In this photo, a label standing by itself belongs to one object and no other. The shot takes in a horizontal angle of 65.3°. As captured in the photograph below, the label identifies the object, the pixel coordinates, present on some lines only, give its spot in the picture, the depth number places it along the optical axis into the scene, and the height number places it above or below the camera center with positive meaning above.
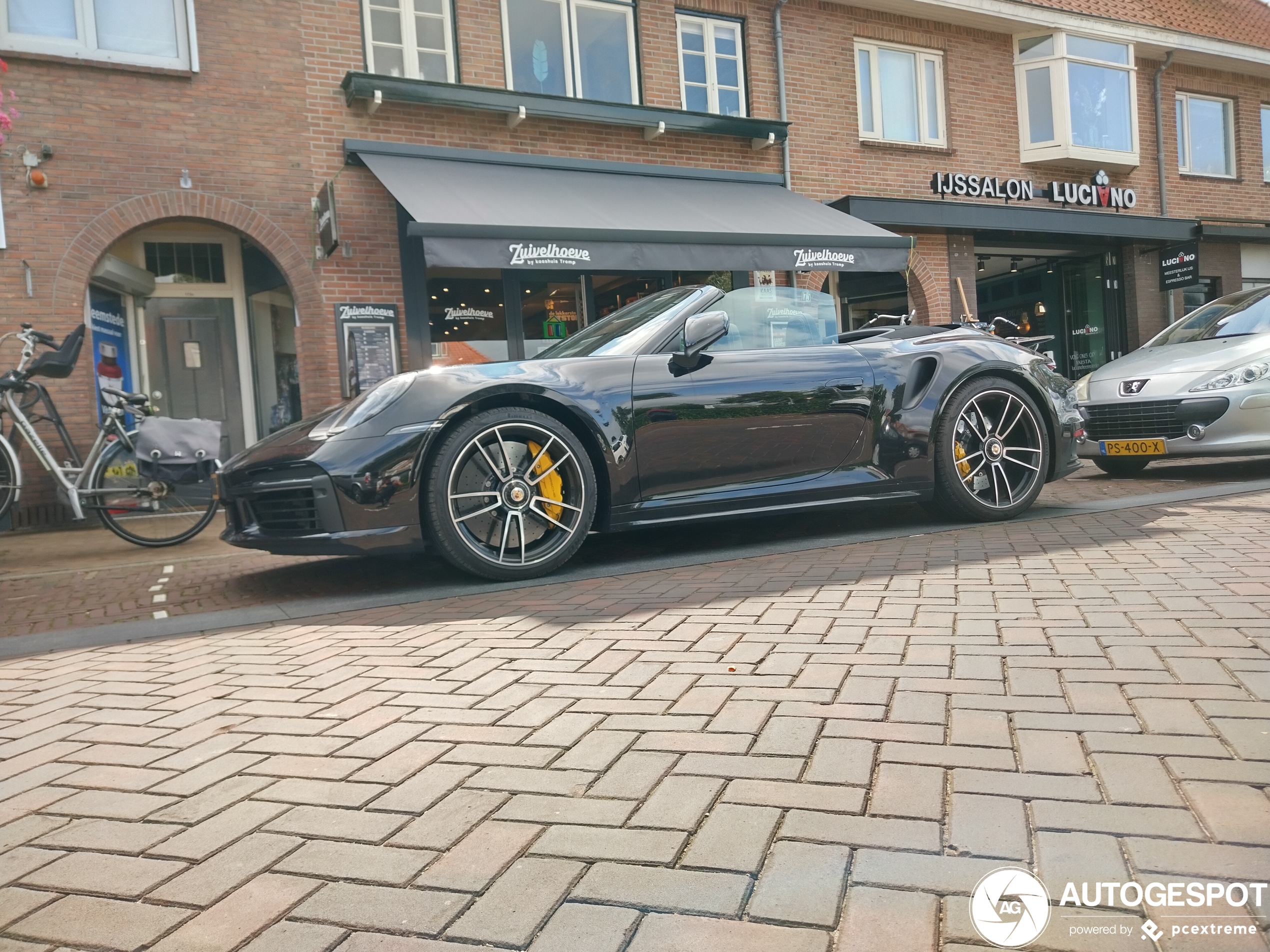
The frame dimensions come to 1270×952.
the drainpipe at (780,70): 12.75 +4.47
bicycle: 6.30 -0.14
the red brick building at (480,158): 9.19 +3.16
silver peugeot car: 6.81 -0.05
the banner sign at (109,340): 9.79 +1.28
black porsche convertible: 4.22 -0.06
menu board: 10.16 +1.06
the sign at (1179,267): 15.84 +1.97
